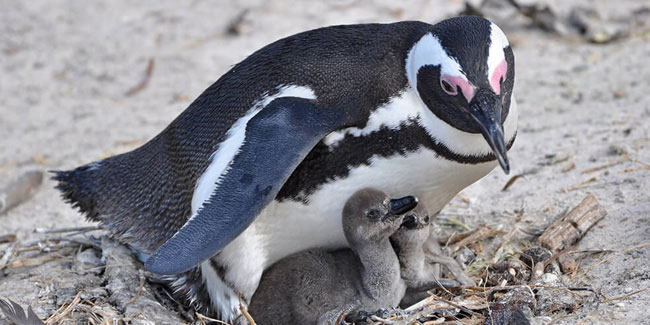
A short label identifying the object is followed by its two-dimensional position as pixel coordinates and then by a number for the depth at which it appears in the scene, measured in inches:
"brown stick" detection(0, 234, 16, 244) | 262.2
